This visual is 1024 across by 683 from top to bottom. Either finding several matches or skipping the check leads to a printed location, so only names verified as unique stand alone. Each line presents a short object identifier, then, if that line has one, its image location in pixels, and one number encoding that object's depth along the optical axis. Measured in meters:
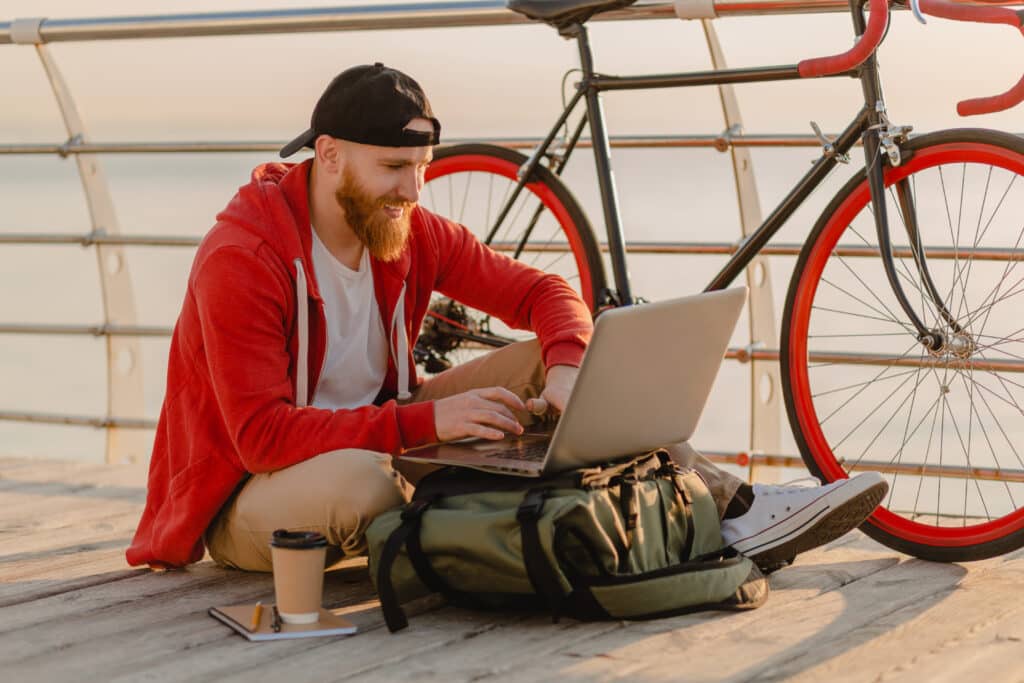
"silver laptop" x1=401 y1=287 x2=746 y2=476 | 5.05
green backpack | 5.02
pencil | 5.03
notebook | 5.00
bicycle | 5.49
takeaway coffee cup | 4.99
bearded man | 5.25
